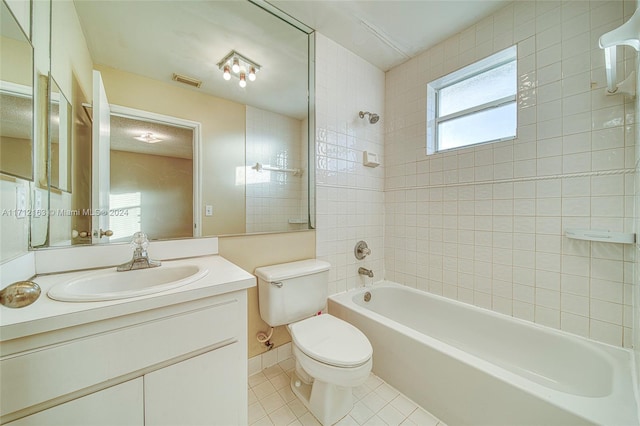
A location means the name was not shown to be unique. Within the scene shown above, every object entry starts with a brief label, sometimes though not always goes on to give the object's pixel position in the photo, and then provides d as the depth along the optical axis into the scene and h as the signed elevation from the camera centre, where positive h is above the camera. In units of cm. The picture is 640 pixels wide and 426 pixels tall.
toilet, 107 -68
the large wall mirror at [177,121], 103 +52
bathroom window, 164 +86
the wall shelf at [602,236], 111 -12
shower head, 203 +84
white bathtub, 90 -80
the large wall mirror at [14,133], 68 +25
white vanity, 56 -42
